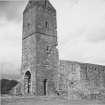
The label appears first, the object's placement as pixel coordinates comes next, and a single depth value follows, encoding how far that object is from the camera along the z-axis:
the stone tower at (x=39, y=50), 22.92
